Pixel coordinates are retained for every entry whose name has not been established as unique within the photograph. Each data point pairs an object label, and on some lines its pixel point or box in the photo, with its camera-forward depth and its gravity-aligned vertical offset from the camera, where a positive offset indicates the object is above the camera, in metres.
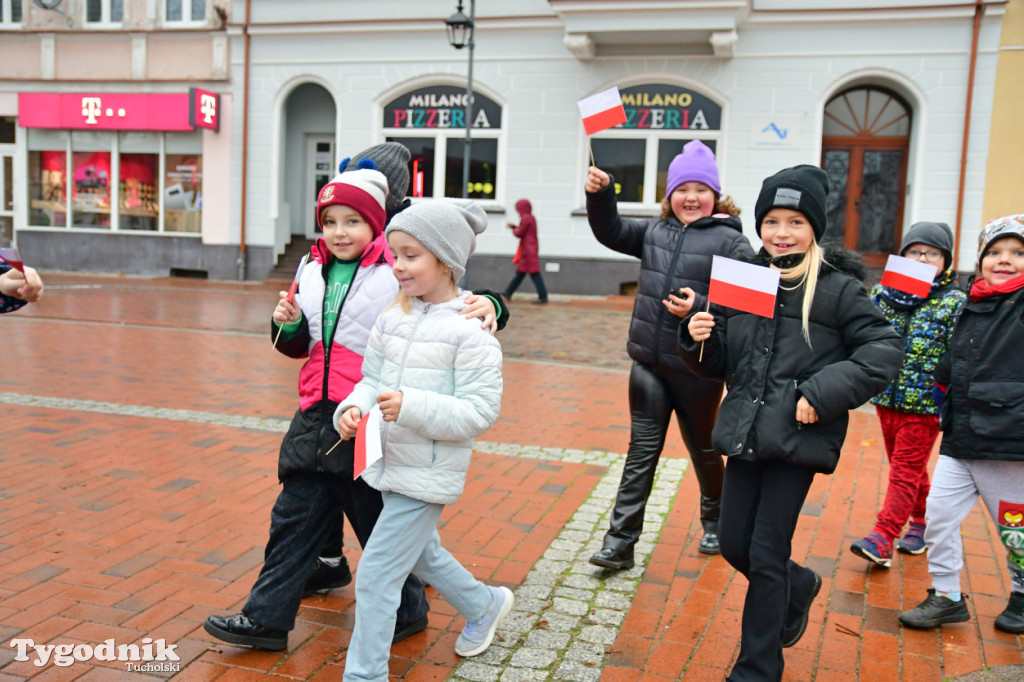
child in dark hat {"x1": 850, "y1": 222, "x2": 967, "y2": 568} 3.95 -0.54
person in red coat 16.02 -0.20
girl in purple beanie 3.92 -0.30
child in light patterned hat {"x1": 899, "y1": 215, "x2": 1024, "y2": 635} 3.38 -0.63
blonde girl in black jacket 2.82 -0.41
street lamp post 14.42 +3.40
